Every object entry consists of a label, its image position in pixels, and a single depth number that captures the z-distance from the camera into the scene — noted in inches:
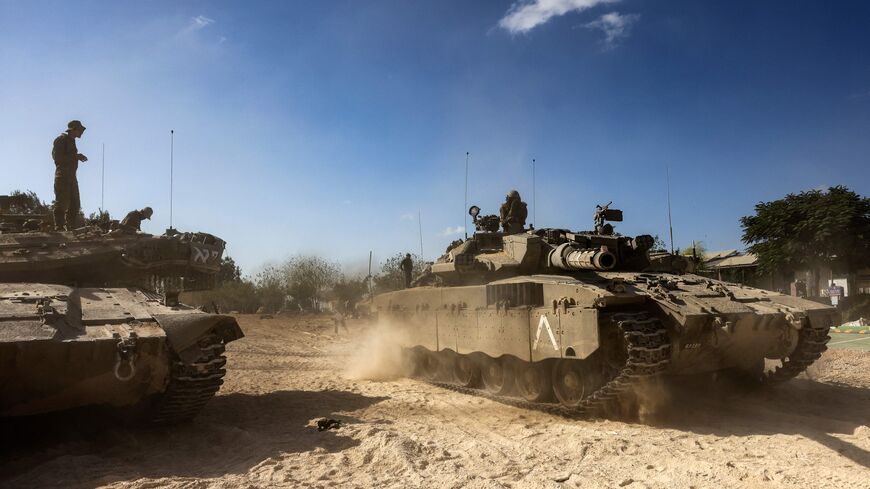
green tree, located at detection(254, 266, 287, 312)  1908.2
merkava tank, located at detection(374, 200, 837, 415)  312.2
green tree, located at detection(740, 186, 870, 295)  987.3
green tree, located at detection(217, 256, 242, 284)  2012.8
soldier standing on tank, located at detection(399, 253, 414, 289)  561.0
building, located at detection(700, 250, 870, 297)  1026.6
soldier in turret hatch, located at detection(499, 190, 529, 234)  492.7
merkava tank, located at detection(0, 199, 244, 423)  247.0
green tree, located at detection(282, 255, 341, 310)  1892.2
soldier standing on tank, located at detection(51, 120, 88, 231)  377.7
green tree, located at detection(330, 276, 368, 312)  1685.5
